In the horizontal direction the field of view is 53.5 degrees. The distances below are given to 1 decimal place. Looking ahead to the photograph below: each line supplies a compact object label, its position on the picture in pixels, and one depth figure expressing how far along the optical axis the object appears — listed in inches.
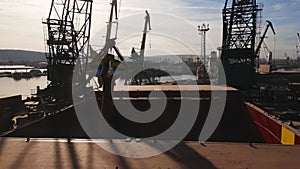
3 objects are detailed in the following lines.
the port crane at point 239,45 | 1096.8
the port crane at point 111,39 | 1309.1
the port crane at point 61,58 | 1065.9
